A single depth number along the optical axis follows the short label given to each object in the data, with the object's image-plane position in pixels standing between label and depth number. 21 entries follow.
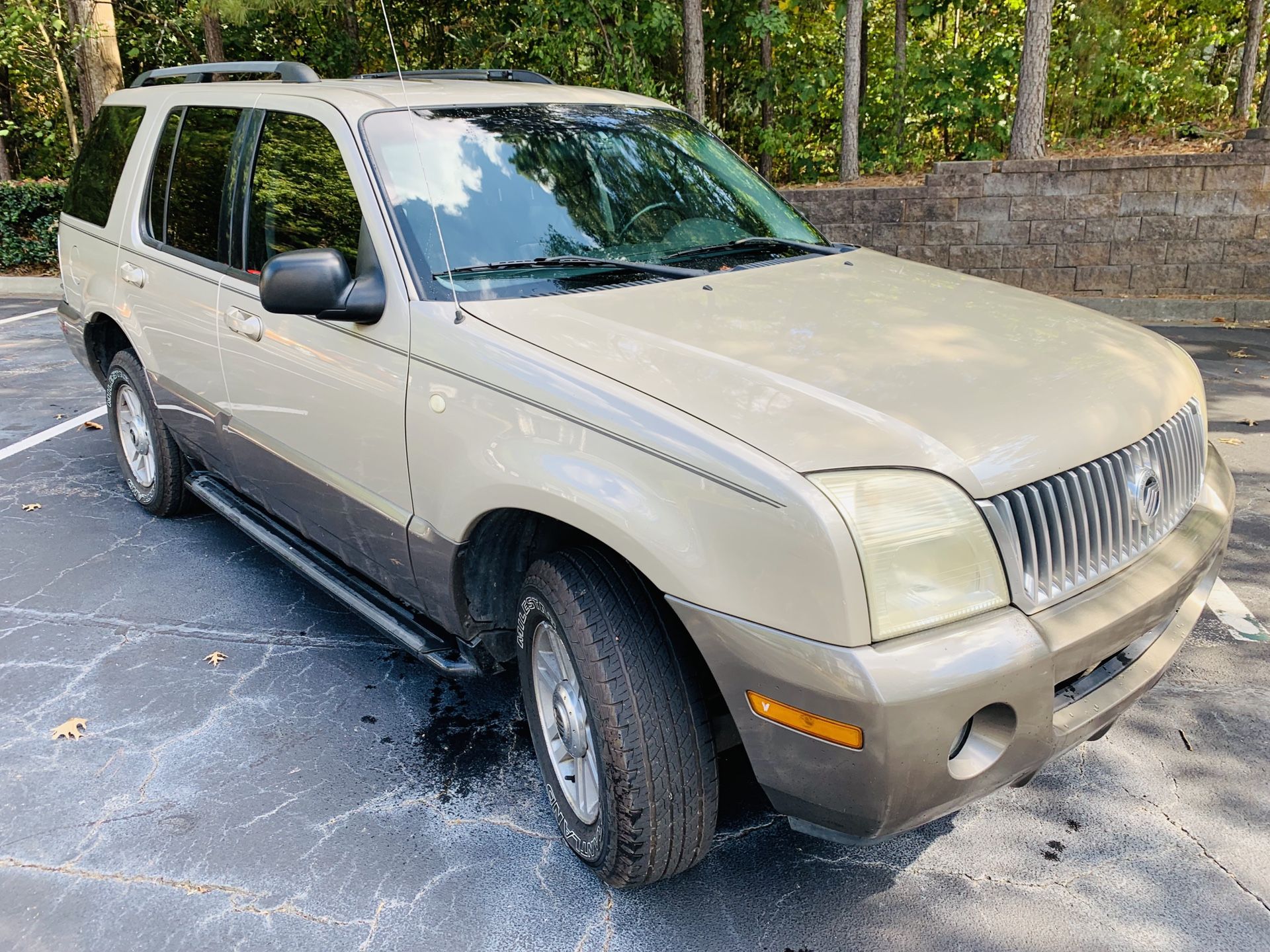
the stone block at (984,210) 9.99
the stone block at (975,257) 10.10
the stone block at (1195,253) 9.48
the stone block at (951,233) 10.14
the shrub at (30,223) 13.09
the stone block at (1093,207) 9.63
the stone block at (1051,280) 9.95
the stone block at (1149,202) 9.49
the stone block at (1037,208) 9.81
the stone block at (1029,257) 9.95
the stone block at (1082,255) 9.75
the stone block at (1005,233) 9.98
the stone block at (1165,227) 9.49
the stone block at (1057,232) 9.80
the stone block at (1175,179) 9.38
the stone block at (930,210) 10.16
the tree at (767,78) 12.80
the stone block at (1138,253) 9.62
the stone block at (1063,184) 9.65
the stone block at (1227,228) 9.33
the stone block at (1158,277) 9.62
